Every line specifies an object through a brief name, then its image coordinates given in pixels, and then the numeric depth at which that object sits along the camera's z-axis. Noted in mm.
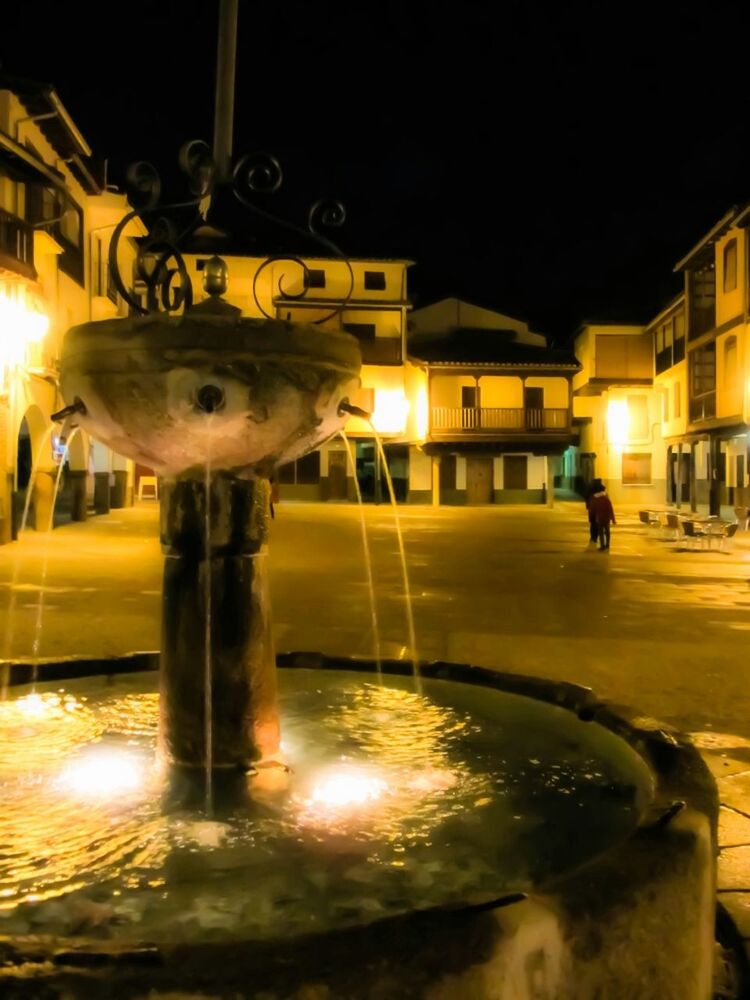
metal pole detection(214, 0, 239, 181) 4797
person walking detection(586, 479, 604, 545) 21875
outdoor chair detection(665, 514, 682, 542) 23827
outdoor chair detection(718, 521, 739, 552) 21766
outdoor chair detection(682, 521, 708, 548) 22000
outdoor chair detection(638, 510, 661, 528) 28819
